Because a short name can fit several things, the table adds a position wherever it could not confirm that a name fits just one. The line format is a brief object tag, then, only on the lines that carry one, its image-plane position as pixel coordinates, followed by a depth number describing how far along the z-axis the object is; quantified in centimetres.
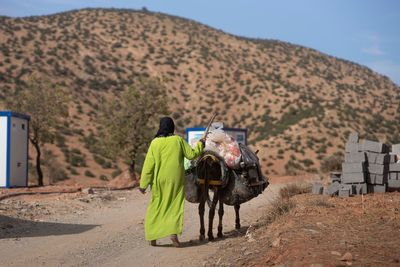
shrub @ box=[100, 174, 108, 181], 4078
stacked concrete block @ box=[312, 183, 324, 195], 1809
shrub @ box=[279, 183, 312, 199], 1885
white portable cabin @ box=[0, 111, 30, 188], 2539
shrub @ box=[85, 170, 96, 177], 4183
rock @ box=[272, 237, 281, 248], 817
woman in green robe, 984
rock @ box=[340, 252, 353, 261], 669
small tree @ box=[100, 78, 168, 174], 3306
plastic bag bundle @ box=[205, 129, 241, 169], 1075
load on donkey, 1060
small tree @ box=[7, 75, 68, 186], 3173
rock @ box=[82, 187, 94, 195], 2174
